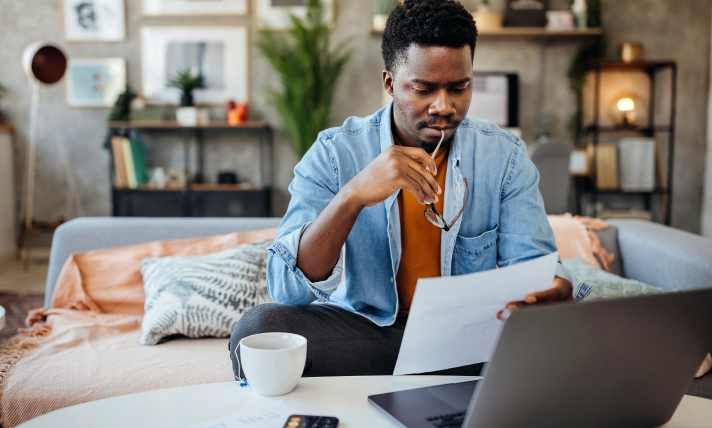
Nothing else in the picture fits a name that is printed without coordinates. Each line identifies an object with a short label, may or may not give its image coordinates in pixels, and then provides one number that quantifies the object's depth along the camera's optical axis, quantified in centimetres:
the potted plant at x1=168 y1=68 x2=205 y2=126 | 413
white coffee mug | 73
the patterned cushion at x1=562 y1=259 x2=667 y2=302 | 151
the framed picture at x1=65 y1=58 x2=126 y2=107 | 437
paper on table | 66
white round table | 69
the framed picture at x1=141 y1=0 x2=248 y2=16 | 431
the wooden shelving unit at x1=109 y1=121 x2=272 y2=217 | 411
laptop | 54
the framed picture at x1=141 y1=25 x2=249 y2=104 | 433
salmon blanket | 128
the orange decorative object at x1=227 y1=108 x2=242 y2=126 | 422
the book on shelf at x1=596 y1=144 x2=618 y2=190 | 418
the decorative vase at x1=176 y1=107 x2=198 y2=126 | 412
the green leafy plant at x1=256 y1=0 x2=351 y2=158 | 398
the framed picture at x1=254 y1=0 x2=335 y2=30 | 430
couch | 166
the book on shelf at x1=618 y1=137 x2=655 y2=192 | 421
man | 107
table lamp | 423
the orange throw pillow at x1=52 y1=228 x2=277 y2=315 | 173
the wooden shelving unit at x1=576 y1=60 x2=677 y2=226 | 412
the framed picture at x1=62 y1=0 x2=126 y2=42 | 434
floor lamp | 392
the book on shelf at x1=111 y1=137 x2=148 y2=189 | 409
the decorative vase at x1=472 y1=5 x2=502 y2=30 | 412
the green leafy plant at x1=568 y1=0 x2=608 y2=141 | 426
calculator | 66
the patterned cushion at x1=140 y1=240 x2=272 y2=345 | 155
